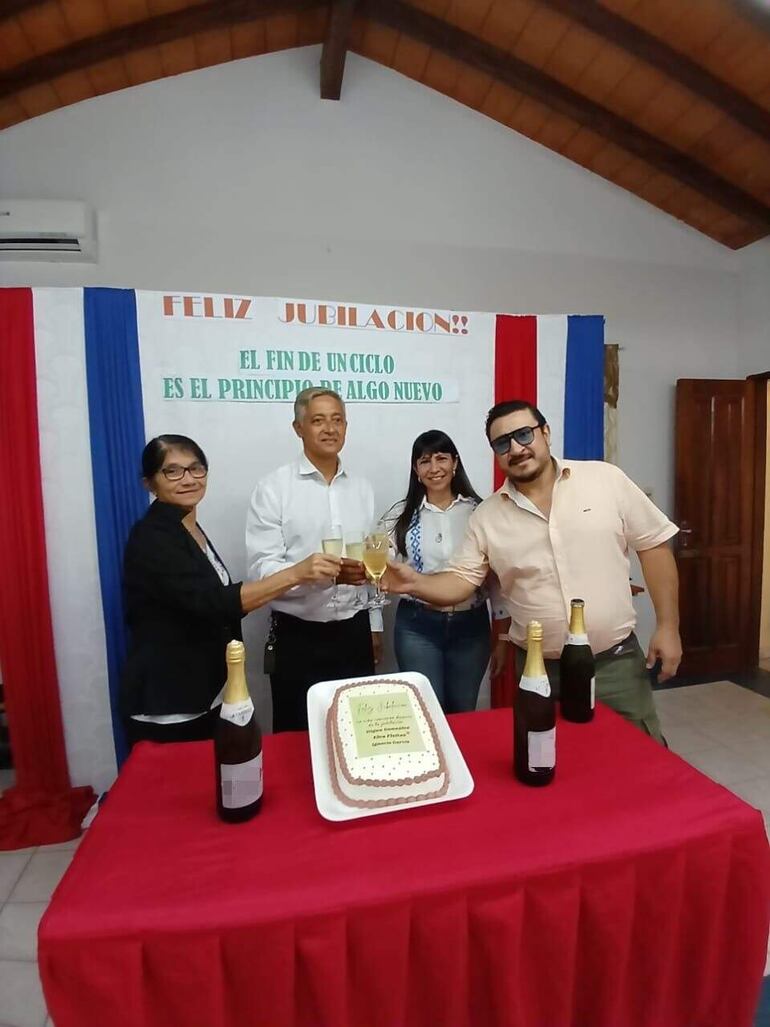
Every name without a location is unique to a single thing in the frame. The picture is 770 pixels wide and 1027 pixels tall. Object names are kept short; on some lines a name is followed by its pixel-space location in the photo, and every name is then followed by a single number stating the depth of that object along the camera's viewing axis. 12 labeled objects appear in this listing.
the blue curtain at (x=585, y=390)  2.92
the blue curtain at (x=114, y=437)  2.42
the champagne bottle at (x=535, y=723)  1.06
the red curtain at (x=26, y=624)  2.37
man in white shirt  2.13
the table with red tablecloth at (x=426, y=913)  0.77
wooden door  3.97
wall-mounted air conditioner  2.91
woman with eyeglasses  1.58
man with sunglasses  1.70
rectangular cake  0.99
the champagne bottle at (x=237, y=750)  0.98
